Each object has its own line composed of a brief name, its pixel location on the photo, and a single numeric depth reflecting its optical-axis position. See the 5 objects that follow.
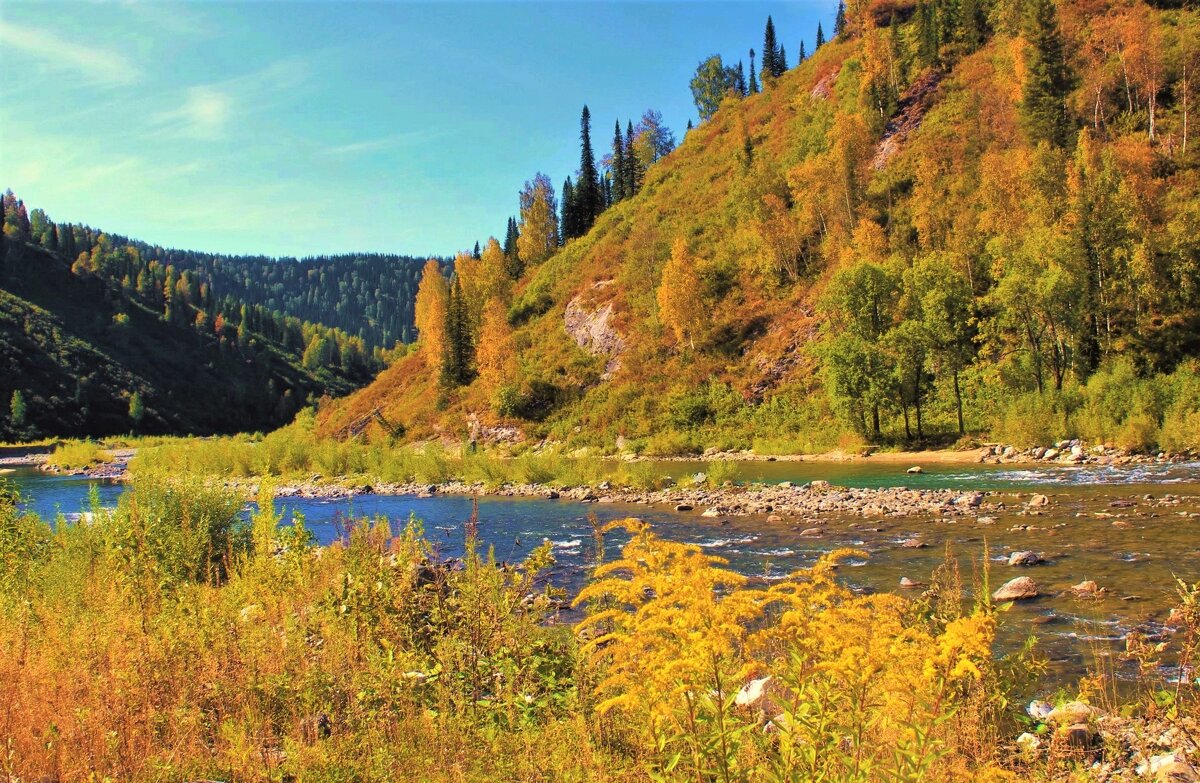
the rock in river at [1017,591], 10.90
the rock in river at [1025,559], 13.13
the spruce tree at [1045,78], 49.52
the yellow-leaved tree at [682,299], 56.91
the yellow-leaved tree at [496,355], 62.62
